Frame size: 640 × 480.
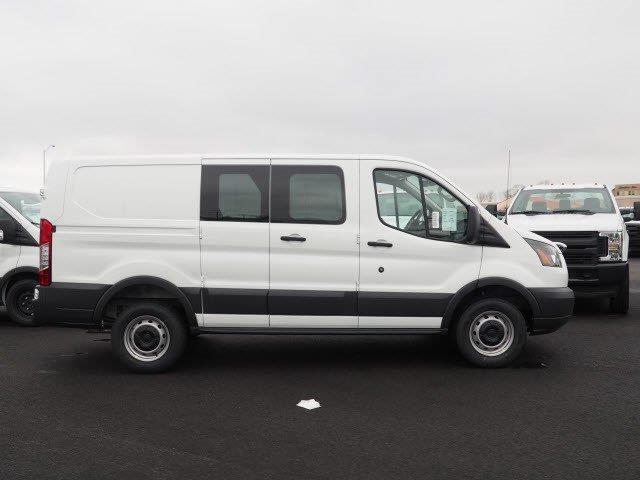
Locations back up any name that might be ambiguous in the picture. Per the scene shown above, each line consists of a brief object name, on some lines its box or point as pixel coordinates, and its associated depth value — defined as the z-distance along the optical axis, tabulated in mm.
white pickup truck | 8984
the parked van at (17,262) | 8469
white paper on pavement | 4990
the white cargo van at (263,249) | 5902
